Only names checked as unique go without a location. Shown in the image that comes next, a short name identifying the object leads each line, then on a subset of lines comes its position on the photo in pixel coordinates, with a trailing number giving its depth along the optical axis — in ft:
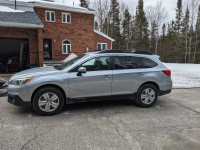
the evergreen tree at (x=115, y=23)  121.29
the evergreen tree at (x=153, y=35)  113.13
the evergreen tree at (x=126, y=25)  121.60
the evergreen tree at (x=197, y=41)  94.82
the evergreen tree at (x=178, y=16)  129.34
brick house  46.39
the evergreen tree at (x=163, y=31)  144.86
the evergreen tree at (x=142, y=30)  130.31
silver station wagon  13.57
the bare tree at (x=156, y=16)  108.37
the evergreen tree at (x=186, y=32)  96.45
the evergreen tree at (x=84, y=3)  130.93
